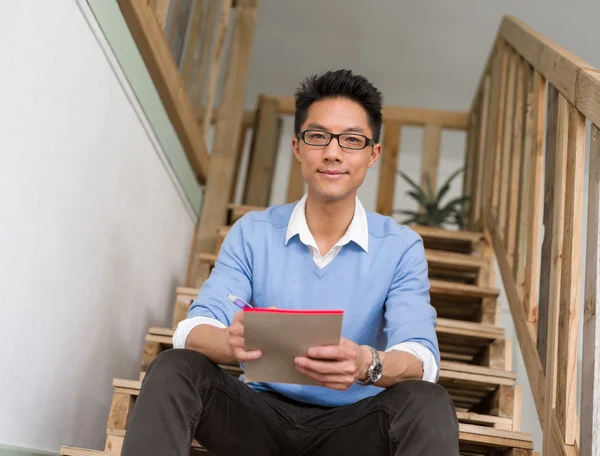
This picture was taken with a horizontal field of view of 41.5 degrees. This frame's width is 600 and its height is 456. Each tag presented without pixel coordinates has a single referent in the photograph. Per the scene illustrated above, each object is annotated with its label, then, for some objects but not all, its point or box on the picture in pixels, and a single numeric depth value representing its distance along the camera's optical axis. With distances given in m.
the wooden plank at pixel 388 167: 4.39
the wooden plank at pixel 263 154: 4.09
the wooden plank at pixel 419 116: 4.33
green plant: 3.86
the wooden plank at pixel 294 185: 4.28
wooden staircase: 1.86
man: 1.30
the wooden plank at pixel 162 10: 2.48
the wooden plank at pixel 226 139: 3.22
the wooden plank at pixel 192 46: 3.05
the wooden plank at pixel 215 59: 3.33
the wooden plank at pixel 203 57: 3.26
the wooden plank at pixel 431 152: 4.37
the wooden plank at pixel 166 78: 2.21
